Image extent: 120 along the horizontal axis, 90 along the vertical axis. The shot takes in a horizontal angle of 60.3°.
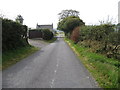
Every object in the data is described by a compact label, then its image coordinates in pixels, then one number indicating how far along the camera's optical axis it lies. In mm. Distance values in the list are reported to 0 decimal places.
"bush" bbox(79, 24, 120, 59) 7893
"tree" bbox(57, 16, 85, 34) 26399
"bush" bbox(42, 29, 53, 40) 28882
